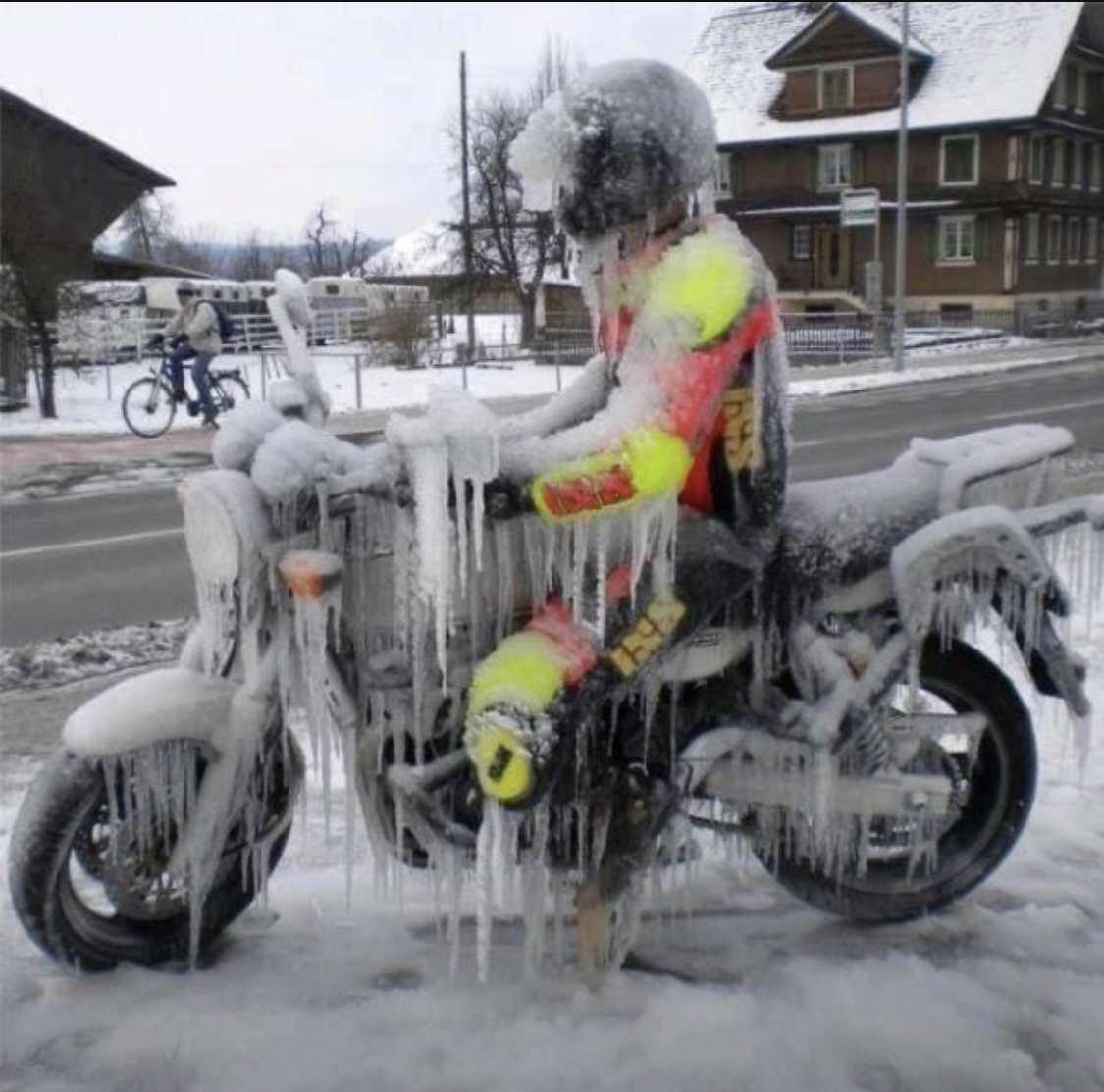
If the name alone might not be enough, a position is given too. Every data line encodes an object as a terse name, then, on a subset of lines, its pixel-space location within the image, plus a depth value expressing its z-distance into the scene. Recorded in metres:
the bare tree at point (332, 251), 38.12
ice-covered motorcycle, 2.85
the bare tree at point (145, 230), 35.06
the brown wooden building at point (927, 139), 43.03
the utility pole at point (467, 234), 28.52
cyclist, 16.44
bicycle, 17.17
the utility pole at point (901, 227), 24.73
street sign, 25.39
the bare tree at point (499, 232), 19.42
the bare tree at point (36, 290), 18.19
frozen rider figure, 2.75
